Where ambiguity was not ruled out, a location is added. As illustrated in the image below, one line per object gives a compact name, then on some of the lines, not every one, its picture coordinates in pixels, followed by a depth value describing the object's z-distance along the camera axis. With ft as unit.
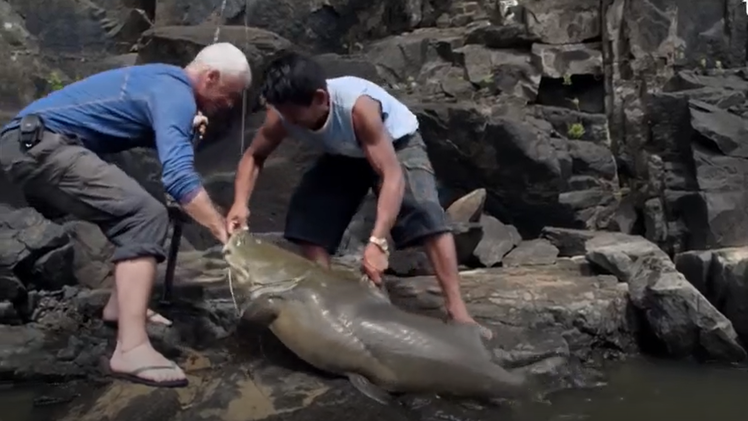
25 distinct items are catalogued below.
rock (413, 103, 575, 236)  23.94
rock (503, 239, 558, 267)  20.35
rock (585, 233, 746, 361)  15.23
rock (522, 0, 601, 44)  28.43
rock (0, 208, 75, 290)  16.65
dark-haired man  11.64
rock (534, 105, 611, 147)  27.32
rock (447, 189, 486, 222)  20.62
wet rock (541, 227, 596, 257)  21.38
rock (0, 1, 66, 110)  28.32
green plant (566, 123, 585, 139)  27.12
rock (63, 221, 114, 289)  17.51
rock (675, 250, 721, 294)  17.33
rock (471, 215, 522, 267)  20.27
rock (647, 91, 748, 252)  21.95
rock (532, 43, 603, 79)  28.04
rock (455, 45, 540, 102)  28.32
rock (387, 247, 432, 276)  18.39
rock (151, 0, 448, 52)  29.04
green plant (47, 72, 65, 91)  28.35
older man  10.57
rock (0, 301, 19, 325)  15.76
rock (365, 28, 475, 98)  28.76
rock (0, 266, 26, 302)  16.10
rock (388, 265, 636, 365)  13.35
